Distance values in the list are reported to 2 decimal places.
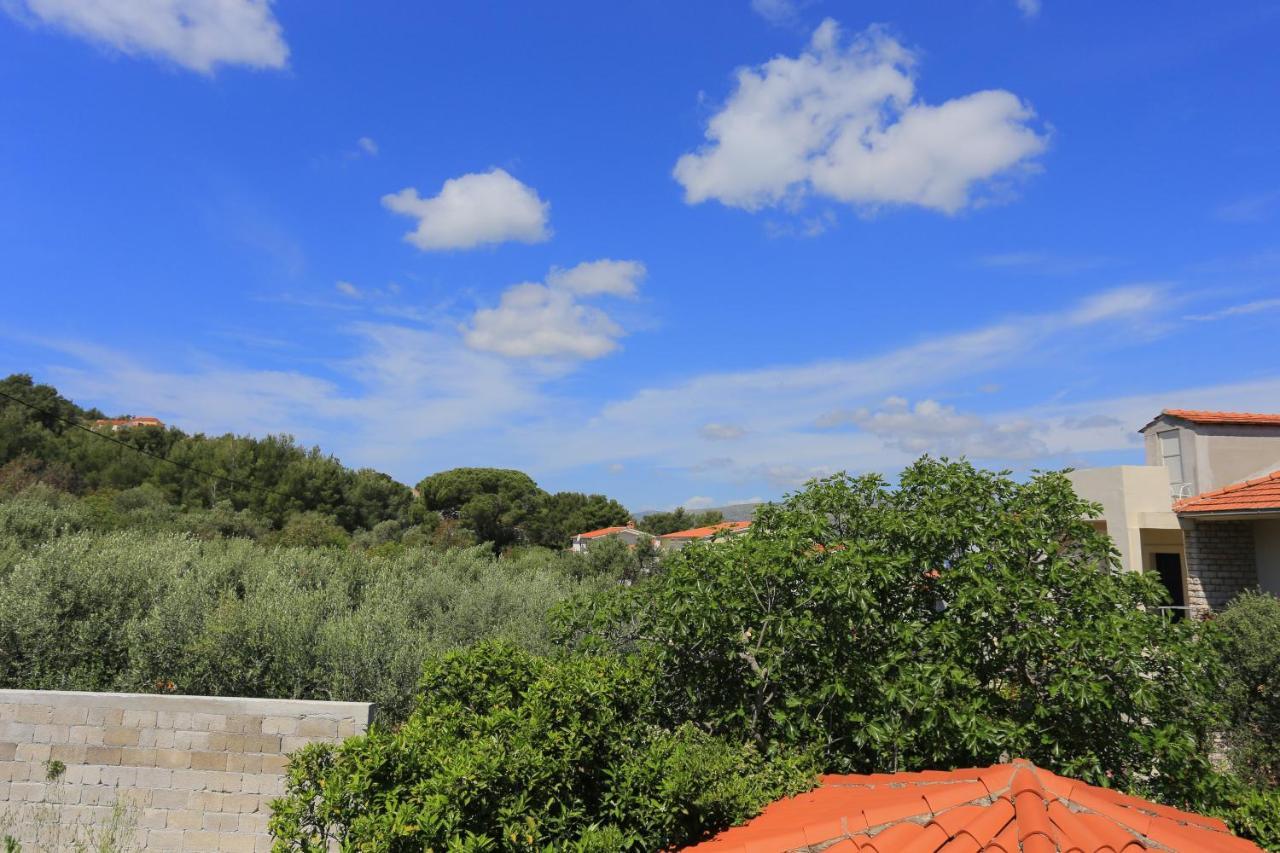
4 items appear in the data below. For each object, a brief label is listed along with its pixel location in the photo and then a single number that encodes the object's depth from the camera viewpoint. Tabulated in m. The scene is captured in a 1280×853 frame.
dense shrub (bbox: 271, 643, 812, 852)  4.02
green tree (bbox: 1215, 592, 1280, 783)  7.86
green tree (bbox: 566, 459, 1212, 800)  4.85
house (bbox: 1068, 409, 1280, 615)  14.88
